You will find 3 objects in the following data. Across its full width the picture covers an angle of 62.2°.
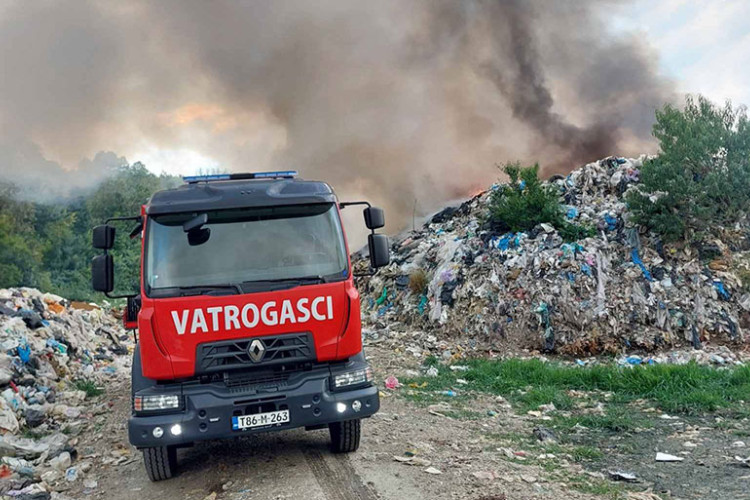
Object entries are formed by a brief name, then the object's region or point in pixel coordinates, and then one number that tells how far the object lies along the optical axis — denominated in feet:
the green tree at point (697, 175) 36.04
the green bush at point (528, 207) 40.91
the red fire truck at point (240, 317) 14.53
